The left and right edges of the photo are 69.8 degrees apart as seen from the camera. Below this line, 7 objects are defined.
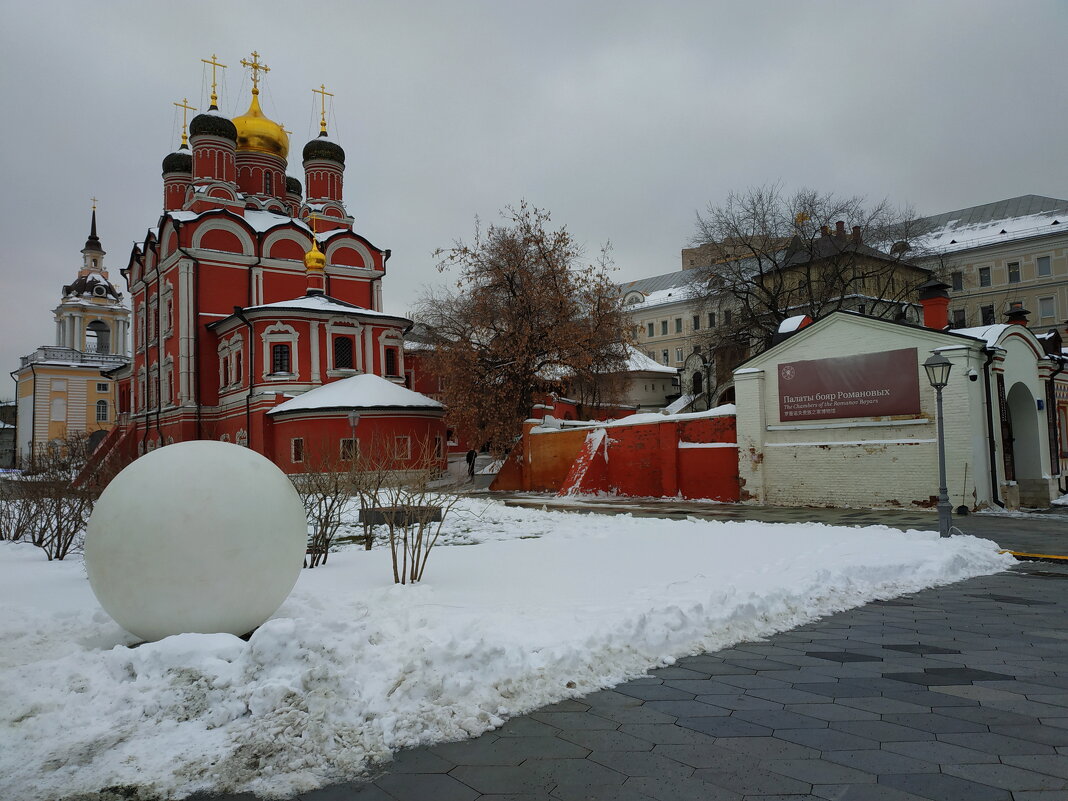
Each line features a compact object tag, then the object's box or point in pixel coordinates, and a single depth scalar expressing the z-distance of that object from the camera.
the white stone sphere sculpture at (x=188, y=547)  5.16
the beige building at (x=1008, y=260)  51.56
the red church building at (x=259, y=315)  33.38
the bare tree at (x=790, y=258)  36.47
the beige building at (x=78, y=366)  69.44
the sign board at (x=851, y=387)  17.89
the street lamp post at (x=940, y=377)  12.52
